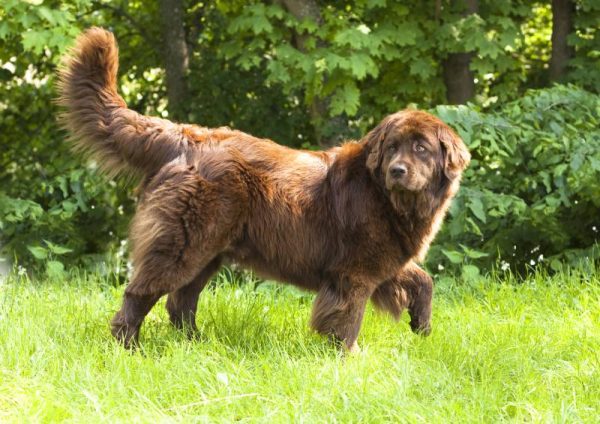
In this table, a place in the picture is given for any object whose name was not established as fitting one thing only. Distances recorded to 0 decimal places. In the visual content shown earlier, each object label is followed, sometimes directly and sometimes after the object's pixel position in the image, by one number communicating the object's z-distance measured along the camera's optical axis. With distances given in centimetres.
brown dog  921
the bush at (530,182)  1273
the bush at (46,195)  1416
